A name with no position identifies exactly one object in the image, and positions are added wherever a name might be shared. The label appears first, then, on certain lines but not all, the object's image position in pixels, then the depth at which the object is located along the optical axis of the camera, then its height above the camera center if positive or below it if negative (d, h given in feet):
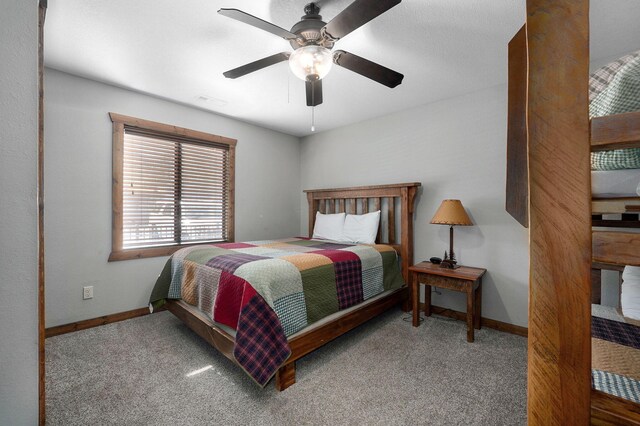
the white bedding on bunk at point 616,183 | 2.54 +0.28
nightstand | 7.76 -2.15
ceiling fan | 4.38 +3.18
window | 9.29 +0.84
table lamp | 8.50 -0.15
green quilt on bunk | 2.16 +0.97
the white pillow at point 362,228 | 10.59 -0.68
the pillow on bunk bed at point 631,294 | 4.01 -1.30
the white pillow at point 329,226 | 11.62 -0.70
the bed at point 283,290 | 5.47 -2.05
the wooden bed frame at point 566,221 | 1.54 -0.05
